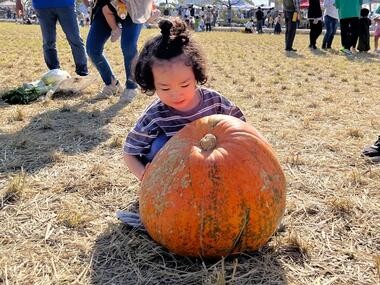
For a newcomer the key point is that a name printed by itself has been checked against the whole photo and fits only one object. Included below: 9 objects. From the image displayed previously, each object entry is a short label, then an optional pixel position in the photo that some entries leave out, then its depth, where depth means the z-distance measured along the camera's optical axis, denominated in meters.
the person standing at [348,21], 11.24
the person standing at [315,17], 12.58
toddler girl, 2.21
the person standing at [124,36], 4.94
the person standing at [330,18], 12.76
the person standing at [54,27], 5.57
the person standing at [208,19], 35.50
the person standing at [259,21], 32.34
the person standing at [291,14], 11.92
